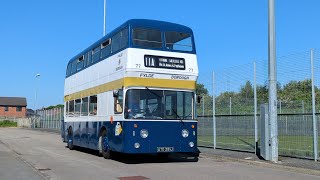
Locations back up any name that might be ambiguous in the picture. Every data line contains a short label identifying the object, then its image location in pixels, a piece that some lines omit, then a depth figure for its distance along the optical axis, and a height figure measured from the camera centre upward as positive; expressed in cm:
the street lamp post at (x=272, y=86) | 1552 +95
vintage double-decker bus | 1522 +83
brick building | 11741 +191
